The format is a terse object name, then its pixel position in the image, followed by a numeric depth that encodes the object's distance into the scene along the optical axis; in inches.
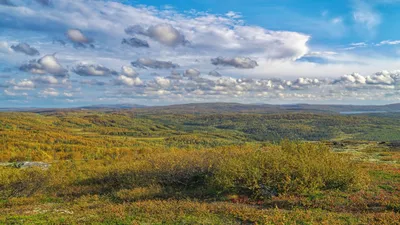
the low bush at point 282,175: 823.1
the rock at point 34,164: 1412.4
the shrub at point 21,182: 1016.2
